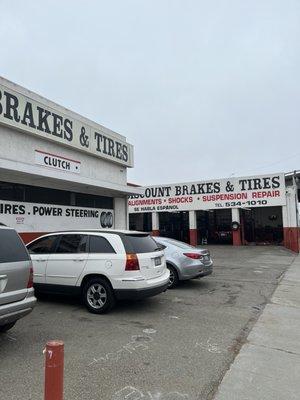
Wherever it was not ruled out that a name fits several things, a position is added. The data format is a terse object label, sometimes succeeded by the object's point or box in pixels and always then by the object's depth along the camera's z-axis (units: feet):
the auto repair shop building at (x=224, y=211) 94.42
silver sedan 37.09
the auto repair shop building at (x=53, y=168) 38.27
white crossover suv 25.71
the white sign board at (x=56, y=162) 41.96
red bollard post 9.92
